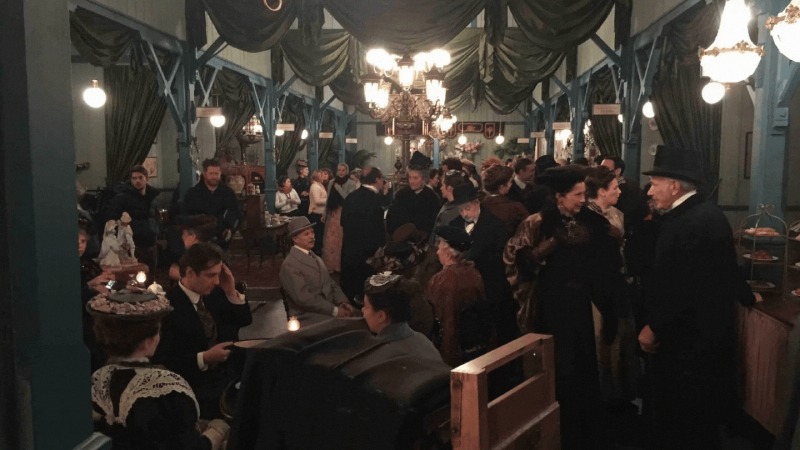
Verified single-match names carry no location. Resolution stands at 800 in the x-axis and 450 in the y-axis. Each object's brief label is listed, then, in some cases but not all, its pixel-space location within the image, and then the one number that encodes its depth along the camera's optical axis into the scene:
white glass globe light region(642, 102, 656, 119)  8.80
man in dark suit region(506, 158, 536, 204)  6.35
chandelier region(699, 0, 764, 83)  4.12
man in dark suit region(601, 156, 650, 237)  5.24
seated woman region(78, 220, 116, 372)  2.99
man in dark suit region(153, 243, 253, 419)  2.95
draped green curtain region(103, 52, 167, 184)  9.74
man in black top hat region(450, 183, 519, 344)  4.26
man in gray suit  3.93
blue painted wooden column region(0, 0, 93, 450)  1.67
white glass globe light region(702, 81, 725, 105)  6.27
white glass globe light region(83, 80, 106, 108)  8.68
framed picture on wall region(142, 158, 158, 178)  13.40
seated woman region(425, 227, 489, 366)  3.62
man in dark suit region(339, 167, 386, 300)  6.32
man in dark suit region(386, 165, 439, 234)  6.27
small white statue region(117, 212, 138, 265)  5.58
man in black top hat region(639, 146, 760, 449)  3.25
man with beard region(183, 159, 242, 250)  6.62
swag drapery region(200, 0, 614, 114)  7.09
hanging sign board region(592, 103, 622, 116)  9.00
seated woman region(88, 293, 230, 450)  2.03
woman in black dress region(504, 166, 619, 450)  3.53
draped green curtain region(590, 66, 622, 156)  11.98
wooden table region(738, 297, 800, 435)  3.51
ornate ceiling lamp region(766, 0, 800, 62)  3.39
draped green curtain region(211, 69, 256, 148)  14.20
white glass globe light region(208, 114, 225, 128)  10.33
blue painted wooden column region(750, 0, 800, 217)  5.09
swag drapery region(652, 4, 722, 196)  7.93
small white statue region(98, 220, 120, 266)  5.21
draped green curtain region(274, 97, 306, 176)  17.64
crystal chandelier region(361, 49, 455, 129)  8.04
